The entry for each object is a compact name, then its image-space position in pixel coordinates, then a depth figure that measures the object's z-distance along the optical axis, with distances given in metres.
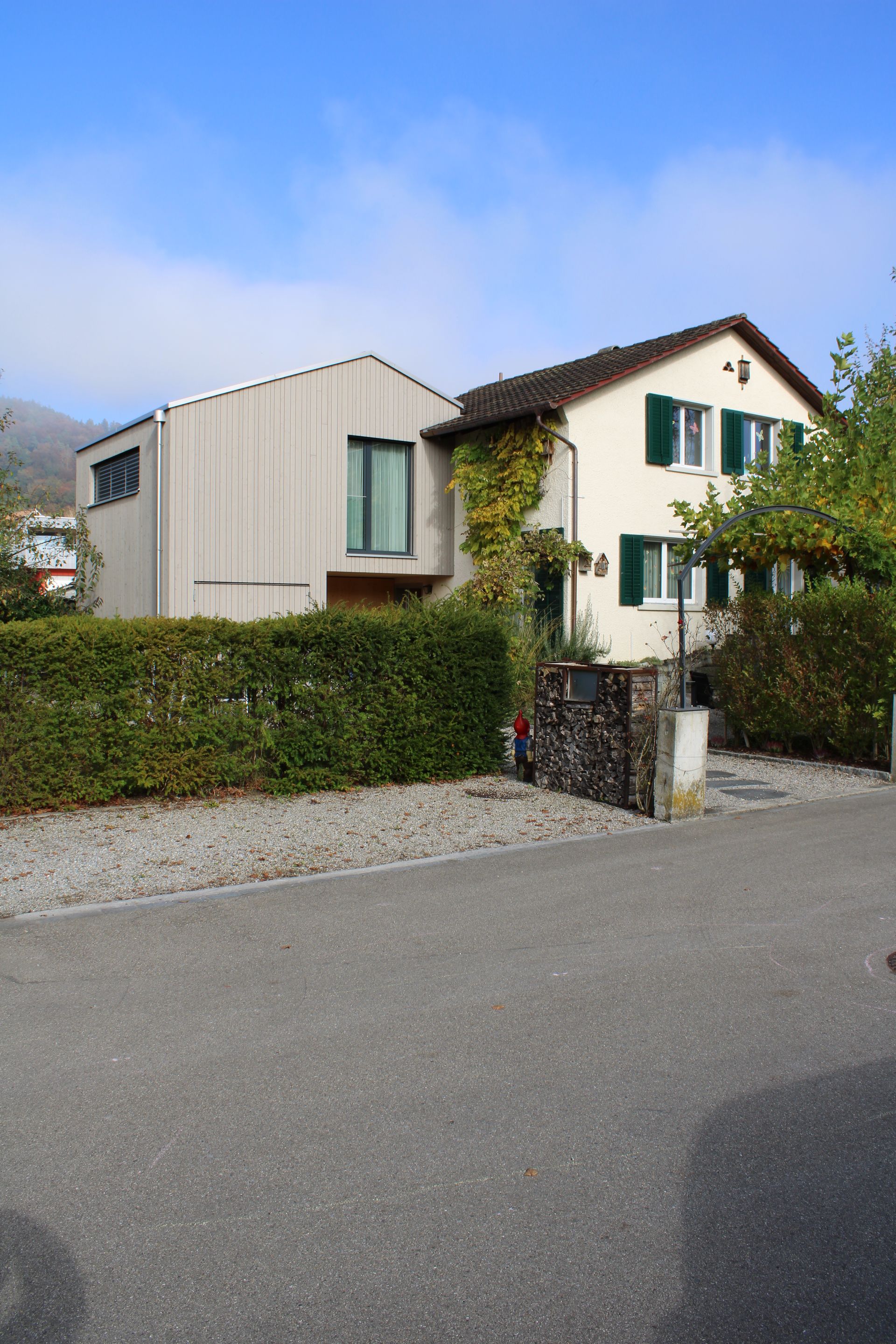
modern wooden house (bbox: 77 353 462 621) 17.33
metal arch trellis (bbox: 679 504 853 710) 11.15
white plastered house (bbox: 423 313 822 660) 18.62
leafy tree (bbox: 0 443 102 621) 19.30
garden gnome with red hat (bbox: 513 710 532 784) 11.48
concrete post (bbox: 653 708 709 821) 9.82
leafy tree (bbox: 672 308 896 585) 13.78
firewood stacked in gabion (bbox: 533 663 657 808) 10.30
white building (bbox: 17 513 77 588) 20.48
